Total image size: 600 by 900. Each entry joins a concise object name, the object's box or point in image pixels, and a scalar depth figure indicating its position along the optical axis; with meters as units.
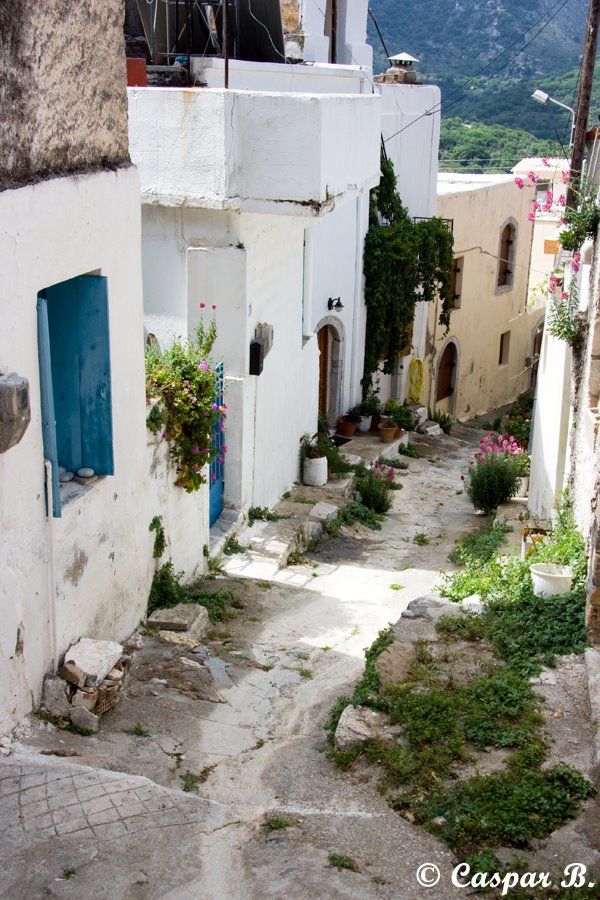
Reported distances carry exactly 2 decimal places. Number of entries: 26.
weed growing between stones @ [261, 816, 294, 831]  4.73
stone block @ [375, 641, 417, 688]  6.32
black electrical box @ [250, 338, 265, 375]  10.38
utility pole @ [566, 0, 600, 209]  13.16
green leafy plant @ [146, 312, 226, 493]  7.67
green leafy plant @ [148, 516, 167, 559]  7.48
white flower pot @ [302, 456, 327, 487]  13.45
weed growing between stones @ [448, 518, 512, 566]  9.97
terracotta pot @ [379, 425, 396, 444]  16.97
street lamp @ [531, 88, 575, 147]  16.14
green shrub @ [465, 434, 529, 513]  13.08
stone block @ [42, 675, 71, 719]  5.52
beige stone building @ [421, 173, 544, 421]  22.23
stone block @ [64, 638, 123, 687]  5.75
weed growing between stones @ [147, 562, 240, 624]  7.60
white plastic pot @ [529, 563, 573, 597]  7.28
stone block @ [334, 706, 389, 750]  5.68
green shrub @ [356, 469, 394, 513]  13.34
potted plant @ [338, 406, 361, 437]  17.12
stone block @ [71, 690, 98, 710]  5.66
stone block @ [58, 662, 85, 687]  5.70
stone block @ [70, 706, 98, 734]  5.56
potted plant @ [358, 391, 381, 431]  17.69
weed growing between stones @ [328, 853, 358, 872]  4.43
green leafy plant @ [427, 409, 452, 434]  20.50
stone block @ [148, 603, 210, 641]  7.27
